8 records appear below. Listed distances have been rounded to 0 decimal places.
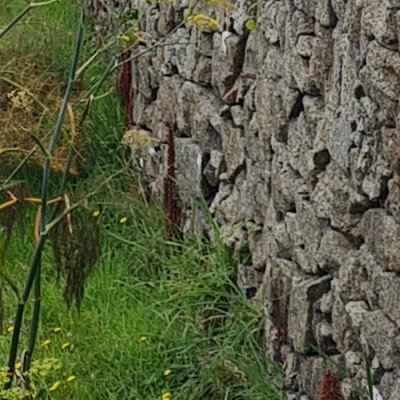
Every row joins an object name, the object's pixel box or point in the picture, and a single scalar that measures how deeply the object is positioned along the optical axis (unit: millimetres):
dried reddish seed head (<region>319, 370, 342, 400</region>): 5097
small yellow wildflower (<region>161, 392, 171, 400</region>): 5790
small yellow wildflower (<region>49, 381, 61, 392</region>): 5979
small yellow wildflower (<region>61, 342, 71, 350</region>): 6447
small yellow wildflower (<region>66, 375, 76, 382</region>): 6083
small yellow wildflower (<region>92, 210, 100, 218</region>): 4831
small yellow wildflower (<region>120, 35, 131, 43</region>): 5807
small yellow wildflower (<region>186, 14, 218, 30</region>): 5772
